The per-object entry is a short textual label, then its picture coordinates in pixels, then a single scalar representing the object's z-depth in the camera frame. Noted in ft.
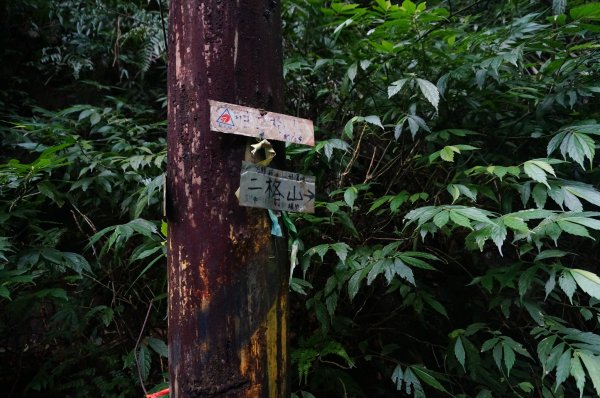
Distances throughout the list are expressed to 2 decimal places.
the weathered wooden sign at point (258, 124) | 2.97
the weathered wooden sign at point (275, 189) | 3.00
